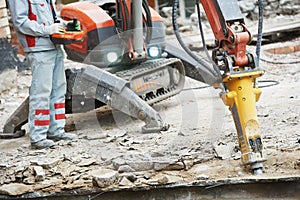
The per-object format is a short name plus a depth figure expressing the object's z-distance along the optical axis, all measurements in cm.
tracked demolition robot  911
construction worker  826
